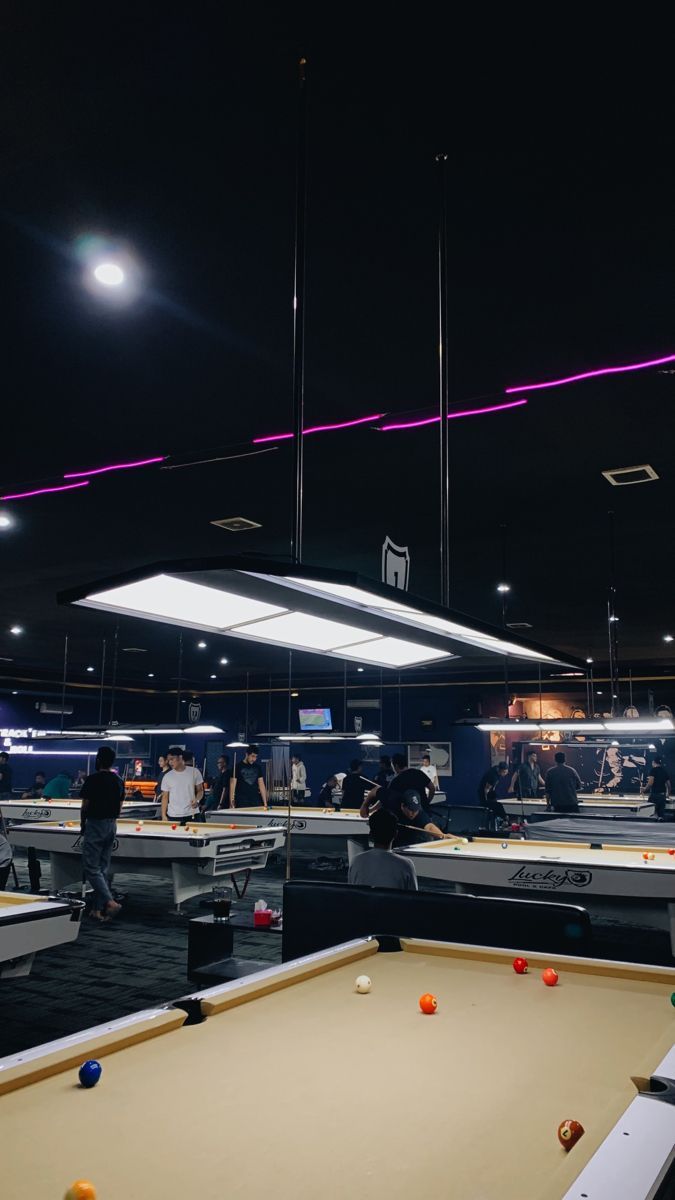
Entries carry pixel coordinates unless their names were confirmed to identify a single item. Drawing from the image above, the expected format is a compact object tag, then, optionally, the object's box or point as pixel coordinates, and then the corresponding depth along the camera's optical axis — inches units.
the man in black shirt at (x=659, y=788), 464.1
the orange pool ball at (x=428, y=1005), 91.9
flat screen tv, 698.2
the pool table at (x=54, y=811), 464.1
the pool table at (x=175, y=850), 301.3
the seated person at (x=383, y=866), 174.1
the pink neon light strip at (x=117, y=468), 193.6
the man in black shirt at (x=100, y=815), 294.8
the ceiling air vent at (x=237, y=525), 237.8
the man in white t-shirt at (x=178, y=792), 395.2
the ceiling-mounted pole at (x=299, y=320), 97.1
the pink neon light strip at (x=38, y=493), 208.7
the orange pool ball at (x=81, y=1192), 48.5
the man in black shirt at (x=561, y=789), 445.1
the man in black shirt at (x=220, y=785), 465.1
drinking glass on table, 186.7
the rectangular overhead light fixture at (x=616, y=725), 312.8
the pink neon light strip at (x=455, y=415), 162.2
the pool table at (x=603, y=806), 482.9
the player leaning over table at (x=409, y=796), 304.8
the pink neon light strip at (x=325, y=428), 169.0
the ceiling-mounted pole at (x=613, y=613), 262.4
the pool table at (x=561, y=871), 219.3
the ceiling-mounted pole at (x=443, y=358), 104.4
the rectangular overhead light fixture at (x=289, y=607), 84.6
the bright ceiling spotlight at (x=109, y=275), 120.1
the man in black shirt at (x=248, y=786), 449.7
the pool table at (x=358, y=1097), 54.6
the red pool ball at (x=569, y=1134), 59.0
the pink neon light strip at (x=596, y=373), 144.9
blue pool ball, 69.5
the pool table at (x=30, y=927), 154.3
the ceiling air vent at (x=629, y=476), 195.0
